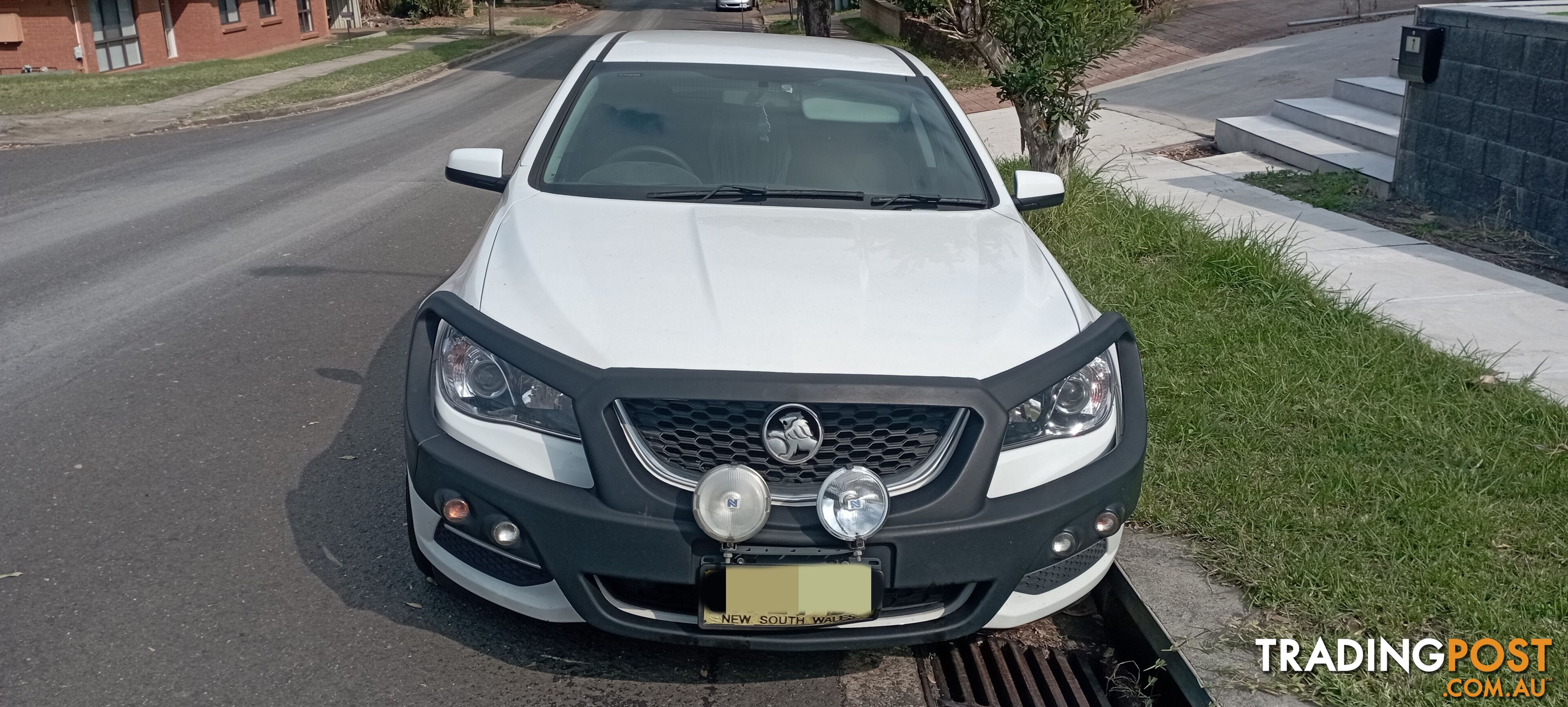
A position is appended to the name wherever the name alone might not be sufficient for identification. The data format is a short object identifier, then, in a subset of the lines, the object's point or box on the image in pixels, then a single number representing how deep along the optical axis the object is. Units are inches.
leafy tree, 291.3
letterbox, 317.1
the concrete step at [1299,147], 354.0
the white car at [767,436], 110.0
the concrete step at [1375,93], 400.8
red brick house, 944.3
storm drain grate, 127.5
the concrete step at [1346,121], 374.0
